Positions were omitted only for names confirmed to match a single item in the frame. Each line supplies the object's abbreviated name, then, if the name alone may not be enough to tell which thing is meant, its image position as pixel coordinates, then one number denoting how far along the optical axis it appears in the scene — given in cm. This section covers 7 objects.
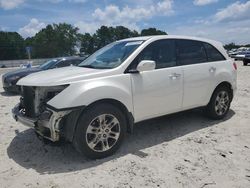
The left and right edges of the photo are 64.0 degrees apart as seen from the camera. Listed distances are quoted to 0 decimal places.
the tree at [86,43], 6650
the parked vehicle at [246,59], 1700
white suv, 276
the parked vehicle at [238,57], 2019
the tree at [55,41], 6556
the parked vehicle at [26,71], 716
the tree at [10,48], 6113
